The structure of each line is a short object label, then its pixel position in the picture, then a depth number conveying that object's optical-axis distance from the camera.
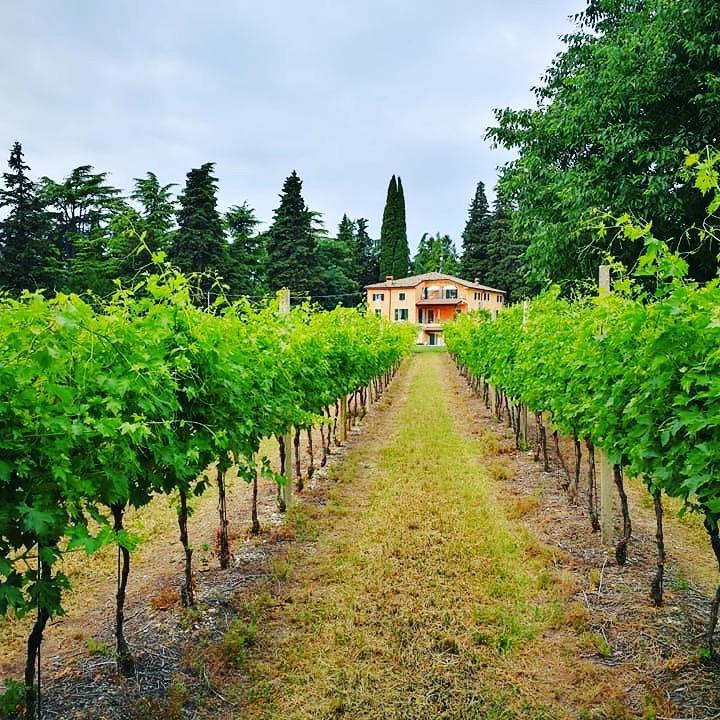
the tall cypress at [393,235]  60.62
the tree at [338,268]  54.47
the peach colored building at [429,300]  52.88
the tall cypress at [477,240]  55.94
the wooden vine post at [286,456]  6.96
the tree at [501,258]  52.78
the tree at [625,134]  10.41
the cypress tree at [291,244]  43.28
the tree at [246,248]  40.99
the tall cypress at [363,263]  62.91
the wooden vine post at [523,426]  10.37
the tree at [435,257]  73.00
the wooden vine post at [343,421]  11.25
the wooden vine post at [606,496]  5.70
